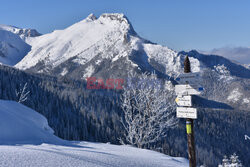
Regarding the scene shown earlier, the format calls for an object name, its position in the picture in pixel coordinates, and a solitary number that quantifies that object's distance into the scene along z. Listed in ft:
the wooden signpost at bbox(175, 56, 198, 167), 27.76
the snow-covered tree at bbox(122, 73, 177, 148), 84.89
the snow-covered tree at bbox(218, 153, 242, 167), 149.38
